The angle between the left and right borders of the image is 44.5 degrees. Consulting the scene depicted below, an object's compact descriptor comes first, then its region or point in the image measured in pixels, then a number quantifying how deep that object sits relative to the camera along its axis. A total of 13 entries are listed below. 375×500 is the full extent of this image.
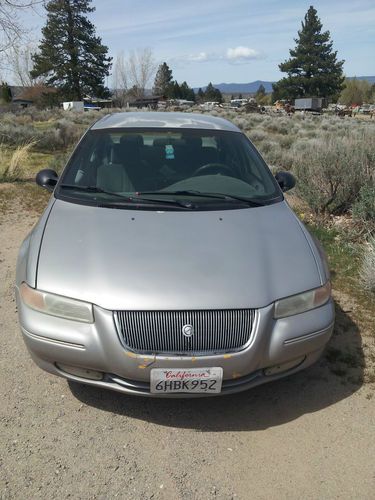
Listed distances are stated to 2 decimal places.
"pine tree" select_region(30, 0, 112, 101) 50.16
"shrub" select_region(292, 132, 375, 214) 6.65
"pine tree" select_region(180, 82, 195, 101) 89.00
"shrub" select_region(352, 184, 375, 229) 5.68
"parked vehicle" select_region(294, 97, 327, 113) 52.56
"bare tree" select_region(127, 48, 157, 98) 79.56
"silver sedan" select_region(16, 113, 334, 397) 2.34
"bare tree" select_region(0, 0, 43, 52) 11.04
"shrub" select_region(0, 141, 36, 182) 8.62
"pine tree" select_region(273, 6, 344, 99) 60.72
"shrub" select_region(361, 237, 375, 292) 4.32
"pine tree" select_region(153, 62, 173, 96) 91.18
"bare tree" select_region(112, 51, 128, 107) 68.12
